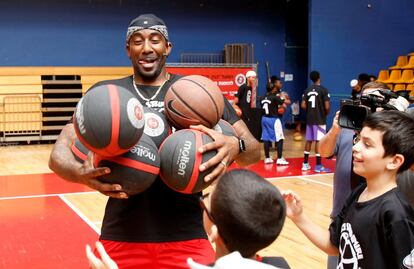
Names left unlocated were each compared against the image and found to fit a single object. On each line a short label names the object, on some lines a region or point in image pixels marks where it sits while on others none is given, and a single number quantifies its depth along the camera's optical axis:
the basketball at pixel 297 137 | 16.25
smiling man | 2.80
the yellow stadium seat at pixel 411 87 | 15.07
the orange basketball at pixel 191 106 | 2.83
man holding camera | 3.85
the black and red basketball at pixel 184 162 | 2.54
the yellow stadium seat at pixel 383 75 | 16.68
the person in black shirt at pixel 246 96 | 12.21
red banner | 13.67
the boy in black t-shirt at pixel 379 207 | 2.41
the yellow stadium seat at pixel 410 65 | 15.87
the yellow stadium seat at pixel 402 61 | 16.78
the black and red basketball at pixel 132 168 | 2.46
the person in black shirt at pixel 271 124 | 11.40
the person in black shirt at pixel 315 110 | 10.95
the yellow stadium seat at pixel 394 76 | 16.22
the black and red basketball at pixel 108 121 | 2.38
